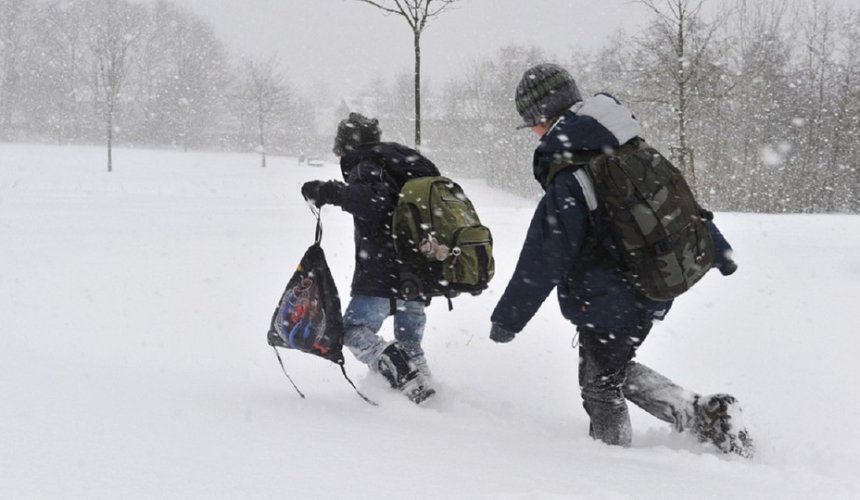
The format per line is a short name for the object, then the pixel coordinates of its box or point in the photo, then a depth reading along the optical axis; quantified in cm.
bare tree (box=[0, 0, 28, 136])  5080
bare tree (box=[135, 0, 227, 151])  5447
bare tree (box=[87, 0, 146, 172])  3976
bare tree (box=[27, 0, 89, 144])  5097
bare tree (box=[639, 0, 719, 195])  1608
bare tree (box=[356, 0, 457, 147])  975
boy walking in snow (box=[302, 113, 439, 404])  329
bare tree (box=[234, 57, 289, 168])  4416
